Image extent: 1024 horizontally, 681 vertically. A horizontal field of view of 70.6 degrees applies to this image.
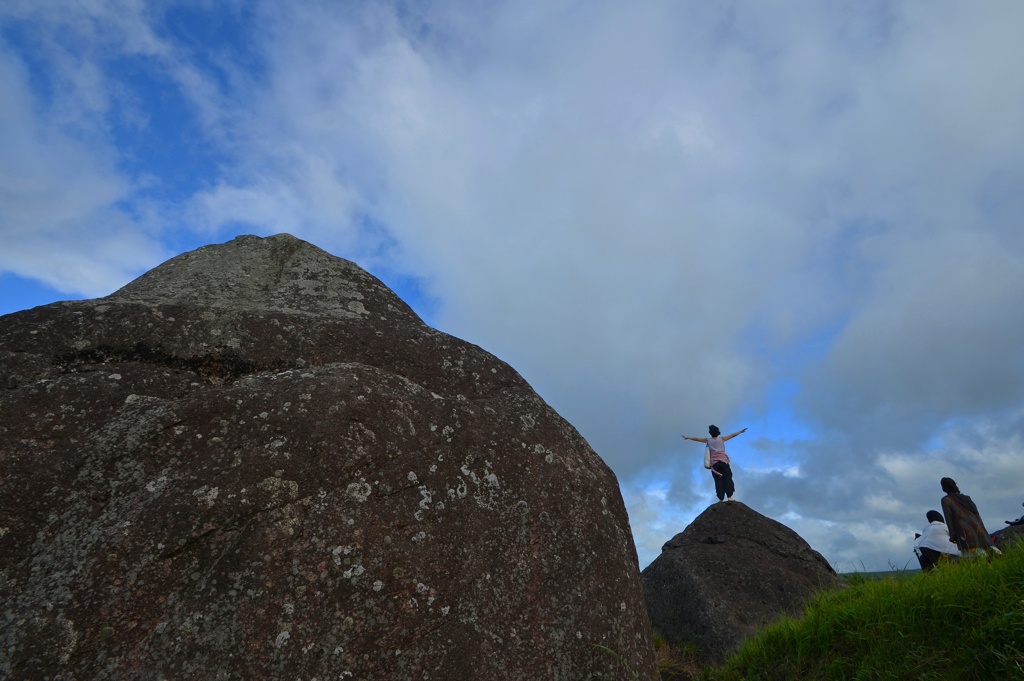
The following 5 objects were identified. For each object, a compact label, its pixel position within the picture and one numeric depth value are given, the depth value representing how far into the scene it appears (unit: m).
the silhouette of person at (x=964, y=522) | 12.38
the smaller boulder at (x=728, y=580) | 13.41
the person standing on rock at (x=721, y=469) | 17.42
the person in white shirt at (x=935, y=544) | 12.74
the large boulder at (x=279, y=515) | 4.48
